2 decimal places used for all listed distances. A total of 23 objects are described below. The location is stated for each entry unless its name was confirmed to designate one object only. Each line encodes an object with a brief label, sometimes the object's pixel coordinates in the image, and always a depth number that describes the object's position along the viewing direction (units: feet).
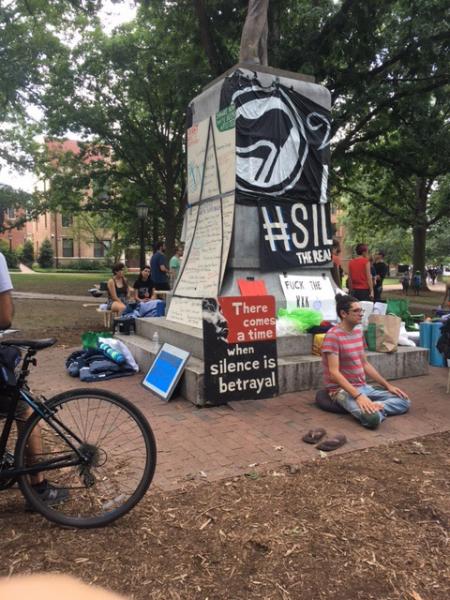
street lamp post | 61.78
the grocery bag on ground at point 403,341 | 22.59
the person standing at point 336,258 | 32.02
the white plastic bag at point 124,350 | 21.66
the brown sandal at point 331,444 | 13.10
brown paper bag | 20.12
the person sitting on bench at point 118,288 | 33.28
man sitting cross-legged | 14.84
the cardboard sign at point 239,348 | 16.63
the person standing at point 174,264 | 39.28
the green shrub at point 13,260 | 159.98
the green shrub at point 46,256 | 183.87
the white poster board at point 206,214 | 22.21
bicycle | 9.27
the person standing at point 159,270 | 39.32
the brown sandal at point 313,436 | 13.58
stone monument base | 17.62
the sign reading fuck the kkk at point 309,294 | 22.09
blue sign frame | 17.56
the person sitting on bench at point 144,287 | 36.87
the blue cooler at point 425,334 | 25.63
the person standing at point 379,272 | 46.78
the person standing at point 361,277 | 32.86
